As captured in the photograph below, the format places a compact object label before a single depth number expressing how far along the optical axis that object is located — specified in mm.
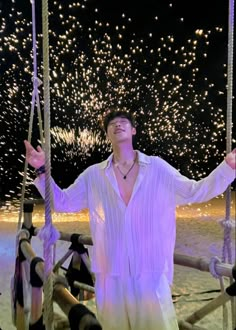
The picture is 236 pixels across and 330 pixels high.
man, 1510
